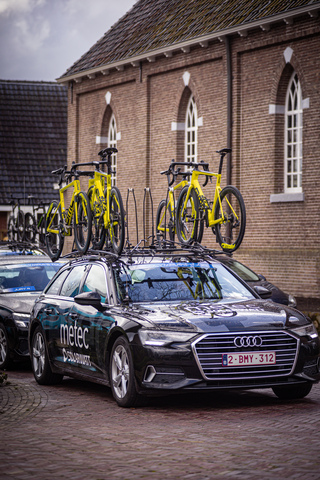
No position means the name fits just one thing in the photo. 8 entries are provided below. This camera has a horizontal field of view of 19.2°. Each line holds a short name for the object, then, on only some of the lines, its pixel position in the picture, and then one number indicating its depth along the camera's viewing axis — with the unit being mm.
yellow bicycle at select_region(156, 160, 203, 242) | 14805
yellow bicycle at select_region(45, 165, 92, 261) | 14148
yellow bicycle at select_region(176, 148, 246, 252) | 13452
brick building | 24219
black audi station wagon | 9172
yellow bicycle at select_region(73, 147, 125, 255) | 13023
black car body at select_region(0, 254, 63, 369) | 13695
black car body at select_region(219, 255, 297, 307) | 16672
